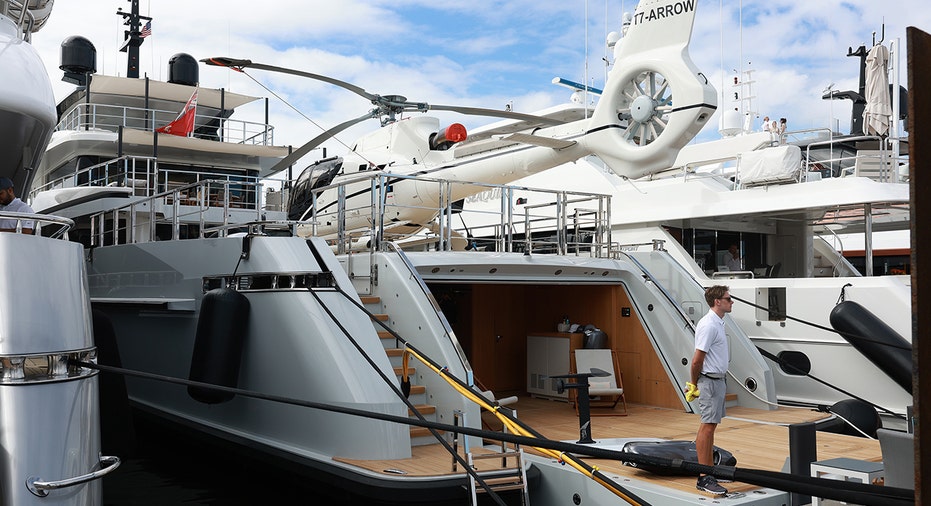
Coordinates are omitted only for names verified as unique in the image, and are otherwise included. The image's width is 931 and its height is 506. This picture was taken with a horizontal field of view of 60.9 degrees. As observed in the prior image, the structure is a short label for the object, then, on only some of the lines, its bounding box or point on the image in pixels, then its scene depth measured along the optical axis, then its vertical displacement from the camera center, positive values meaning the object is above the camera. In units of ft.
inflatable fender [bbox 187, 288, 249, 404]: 22.54 -1.70
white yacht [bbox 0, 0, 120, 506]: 12.16 -1.55
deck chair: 30.40 -3.49
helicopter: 32.01 +6.68
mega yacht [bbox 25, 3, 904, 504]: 20.01 -1.78
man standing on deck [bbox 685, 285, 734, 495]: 18.65 -2.40
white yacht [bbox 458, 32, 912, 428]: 31.99 +1.84
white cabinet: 32.68 -3.37
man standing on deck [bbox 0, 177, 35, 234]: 14.84 +1.78
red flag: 44.29 +8.76
